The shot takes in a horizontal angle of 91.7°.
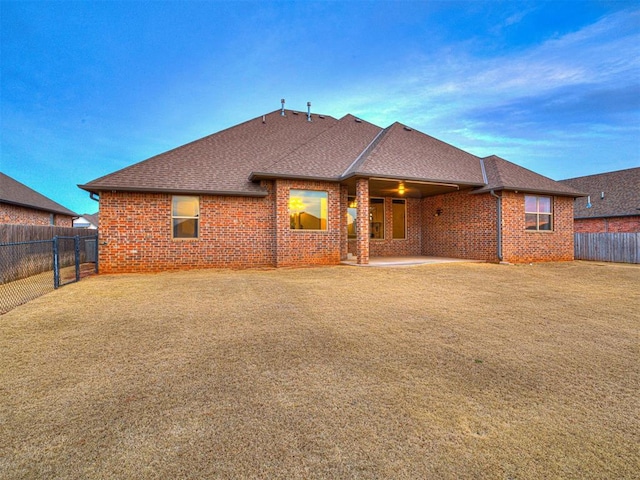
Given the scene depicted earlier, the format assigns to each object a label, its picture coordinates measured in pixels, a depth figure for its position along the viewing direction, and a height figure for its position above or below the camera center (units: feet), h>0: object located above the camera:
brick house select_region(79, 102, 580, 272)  34.63 +4.82
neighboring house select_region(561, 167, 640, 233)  65.00 +6.69
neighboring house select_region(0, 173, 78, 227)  52.47 +7.04
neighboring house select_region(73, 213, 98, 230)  150.98 +10.86
